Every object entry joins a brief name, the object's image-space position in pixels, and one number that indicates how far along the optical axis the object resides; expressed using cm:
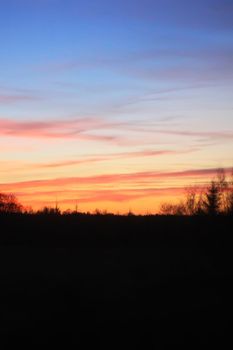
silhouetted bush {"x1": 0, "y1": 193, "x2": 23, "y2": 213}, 9389
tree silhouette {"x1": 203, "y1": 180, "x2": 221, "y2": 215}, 7000
